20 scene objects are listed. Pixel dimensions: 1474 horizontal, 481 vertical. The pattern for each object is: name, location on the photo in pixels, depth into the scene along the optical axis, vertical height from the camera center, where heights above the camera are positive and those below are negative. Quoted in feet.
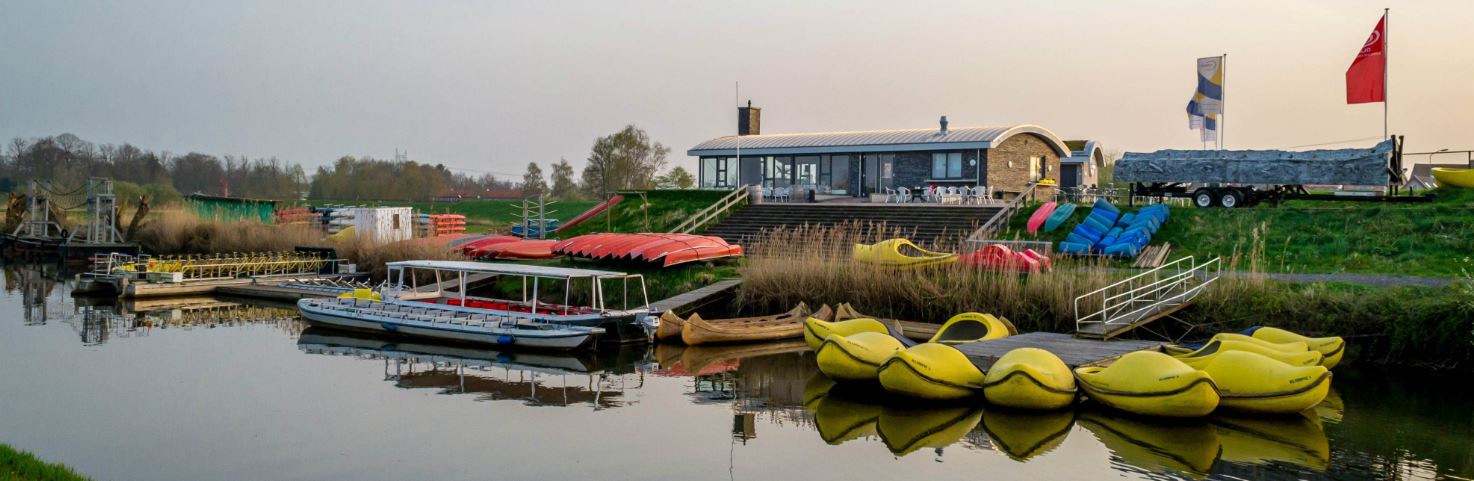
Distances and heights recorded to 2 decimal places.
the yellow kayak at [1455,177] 94.50 +2.89
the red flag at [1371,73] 95.71 +11.43
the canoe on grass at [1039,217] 95.45 -0.42
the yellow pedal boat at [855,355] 52.75 -6.39
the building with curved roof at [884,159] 123.75 +5.89
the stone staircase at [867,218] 99.81 -0.59
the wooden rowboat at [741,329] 67.56 -6.80
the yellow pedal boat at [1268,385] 46.01 -6.72
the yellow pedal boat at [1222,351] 48.91 -6.06
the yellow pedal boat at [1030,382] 47.11 -6.81
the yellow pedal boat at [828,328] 58.95 -5.85
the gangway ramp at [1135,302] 60.13 -4.91
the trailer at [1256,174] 94.02 +3.21
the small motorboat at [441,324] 65.92 -6.70
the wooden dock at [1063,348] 52.49 -6.32
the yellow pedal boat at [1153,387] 44.96 -6.77
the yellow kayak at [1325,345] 53.52 -5.97
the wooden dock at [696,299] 73.26 -5.58
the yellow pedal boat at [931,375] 49.21 -6.79
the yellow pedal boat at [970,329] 60.54 -6.02
